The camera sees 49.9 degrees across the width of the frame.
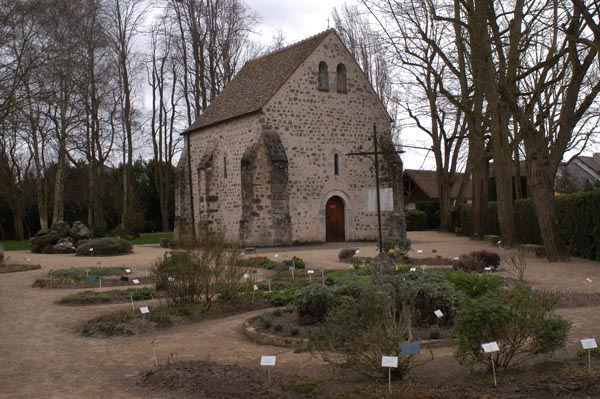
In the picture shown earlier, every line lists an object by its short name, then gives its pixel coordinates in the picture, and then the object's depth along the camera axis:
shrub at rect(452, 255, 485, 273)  15.31
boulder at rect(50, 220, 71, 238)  28.98
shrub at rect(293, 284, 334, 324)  9.62
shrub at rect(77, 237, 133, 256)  26.09
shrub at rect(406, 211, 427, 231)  44.34
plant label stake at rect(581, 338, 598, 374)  6.08
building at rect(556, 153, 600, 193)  58.52
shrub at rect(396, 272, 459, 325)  9.24
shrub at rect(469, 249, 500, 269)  16.00
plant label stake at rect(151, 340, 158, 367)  7.80
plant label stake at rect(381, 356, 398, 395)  5.85
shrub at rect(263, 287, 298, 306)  12.23
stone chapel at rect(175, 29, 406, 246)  27.45
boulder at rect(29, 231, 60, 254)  28.33
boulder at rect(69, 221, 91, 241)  29.56
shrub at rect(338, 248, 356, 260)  20.23
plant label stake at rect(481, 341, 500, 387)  5.94
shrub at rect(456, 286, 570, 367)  6.27
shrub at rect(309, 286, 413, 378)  6.35
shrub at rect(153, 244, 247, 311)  11.85
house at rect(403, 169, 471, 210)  53.00
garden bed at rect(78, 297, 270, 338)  10.31
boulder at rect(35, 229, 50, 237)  29.12
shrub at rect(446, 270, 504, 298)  10.00
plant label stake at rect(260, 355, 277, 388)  6.23
